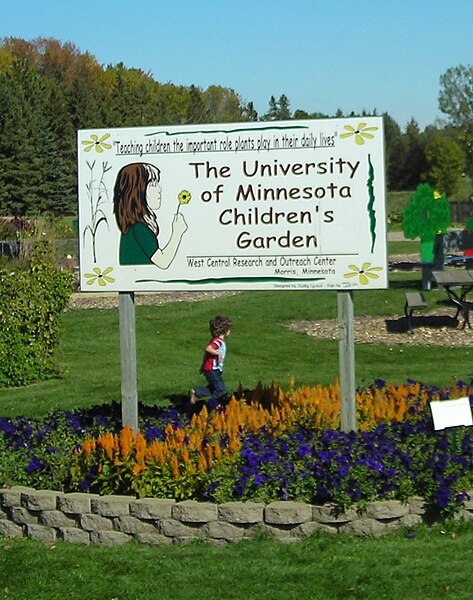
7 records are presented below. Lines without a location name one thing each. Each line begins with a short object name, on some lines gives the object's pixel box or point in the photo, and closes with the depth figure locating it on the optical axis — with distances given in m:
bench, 17.69
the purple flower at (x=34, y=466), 7.59
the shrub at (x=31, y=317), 14.45
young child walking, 10.71
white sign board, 7.67
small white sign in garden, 7.02
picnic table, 18.05
